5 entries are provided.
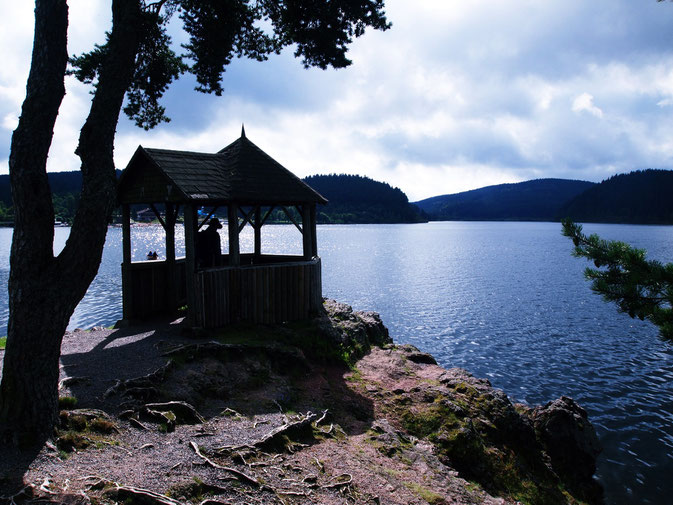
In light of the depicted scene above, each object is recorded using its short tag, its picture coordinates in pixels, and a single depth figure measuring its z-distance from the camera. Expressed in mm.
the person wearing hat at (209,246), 14625
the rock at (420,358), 16062
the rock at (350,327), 14469
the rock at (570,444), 11172
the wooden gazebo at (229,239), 12922
